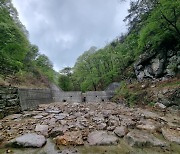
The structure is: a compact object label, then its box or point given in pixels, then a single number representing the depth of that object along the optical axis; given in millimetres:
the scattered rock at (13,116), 4283
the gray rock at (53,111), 5551
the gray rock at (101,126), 3699
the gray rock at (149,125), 3647
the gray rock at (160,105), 5828
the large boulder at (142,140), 2855
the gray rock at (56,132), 3249
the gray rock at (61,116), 4475
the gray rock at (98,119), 4209
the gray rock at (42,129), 3356
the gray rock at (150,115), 4767
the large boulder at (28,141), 2752
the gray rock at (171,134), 3113
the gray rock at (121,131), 3316
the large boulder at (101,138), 2928
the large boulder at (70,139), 2873
